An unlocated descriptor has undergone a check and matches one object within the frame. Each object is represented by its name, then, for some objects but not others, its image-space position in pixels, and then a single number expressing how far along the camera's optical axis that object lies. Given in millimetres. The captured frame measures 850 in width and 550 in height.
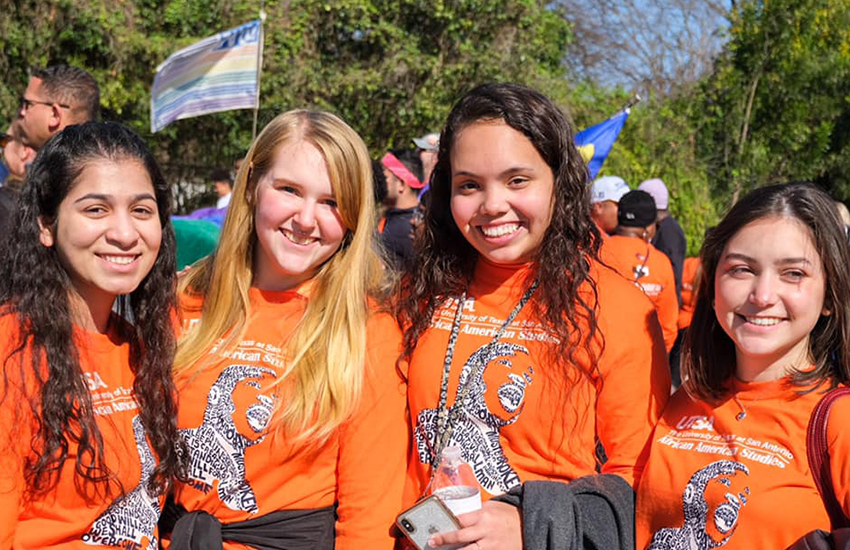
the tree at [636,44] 25734
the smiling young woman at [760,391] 2154
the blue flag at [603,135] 8250
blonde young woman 2443
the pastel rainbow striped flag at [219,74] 8375
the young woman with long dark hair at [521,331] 2361
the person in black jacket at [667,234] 9195
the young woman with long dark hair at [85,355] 2174
